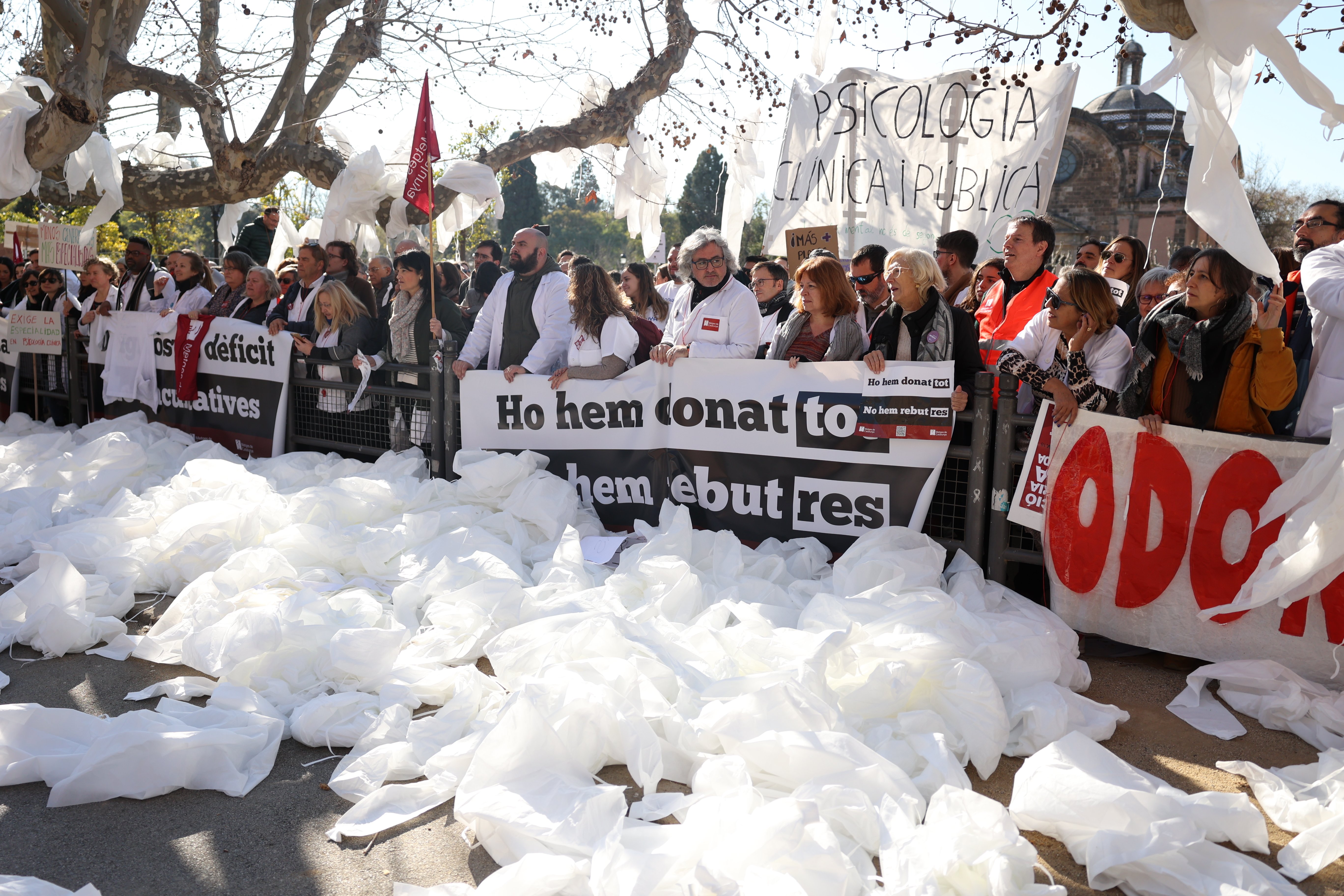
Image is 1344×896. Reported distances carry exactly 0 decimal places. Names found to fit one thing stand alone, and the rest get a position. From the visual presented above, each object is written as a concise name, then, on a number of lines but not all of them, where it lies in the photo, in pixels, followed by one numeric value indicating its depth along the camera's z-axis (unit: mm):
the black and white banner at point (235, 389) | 8141
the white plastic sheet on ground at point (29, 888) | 2529
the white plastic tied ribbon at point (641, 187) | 10203
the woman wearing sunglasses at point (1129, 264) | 6281
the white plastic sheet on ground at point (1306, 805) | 2873
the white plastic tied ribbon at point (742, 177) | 10414
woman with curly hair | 6371
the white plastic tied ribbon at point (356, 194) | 9195
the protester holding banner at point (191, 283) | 9562
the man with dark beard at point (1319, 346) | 4301
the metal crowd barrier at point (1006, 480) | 4941
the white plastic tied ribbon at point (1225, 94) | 3850
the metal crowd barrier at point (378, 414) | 6977
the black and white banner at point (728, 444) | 5371
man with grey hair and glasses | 6117
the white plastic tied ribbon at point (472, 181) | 8562
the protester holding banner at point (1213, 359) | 4277
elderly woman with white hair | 5207
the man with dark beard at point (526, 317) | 6883
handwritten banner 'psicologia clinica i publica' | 7484
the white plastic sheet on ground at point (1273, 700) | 3791
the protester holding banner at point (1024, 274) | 5660
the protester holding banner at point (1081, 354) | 4754
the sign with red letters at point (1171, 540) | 4246
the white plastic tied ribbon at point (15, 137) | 8789
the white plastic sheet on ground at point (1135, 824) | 2709
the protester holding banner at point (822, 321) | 5551
